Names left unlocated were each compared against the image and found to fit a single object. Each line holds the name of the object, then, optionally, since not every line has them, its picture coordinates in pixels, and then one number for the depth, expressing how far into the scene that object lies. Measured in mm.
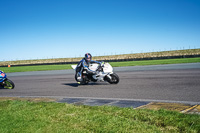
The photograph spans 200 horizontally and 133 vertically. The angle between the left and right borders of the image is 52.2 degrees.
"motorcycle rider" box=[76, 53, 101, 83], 10812
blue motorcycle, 10945
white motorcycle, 10383
